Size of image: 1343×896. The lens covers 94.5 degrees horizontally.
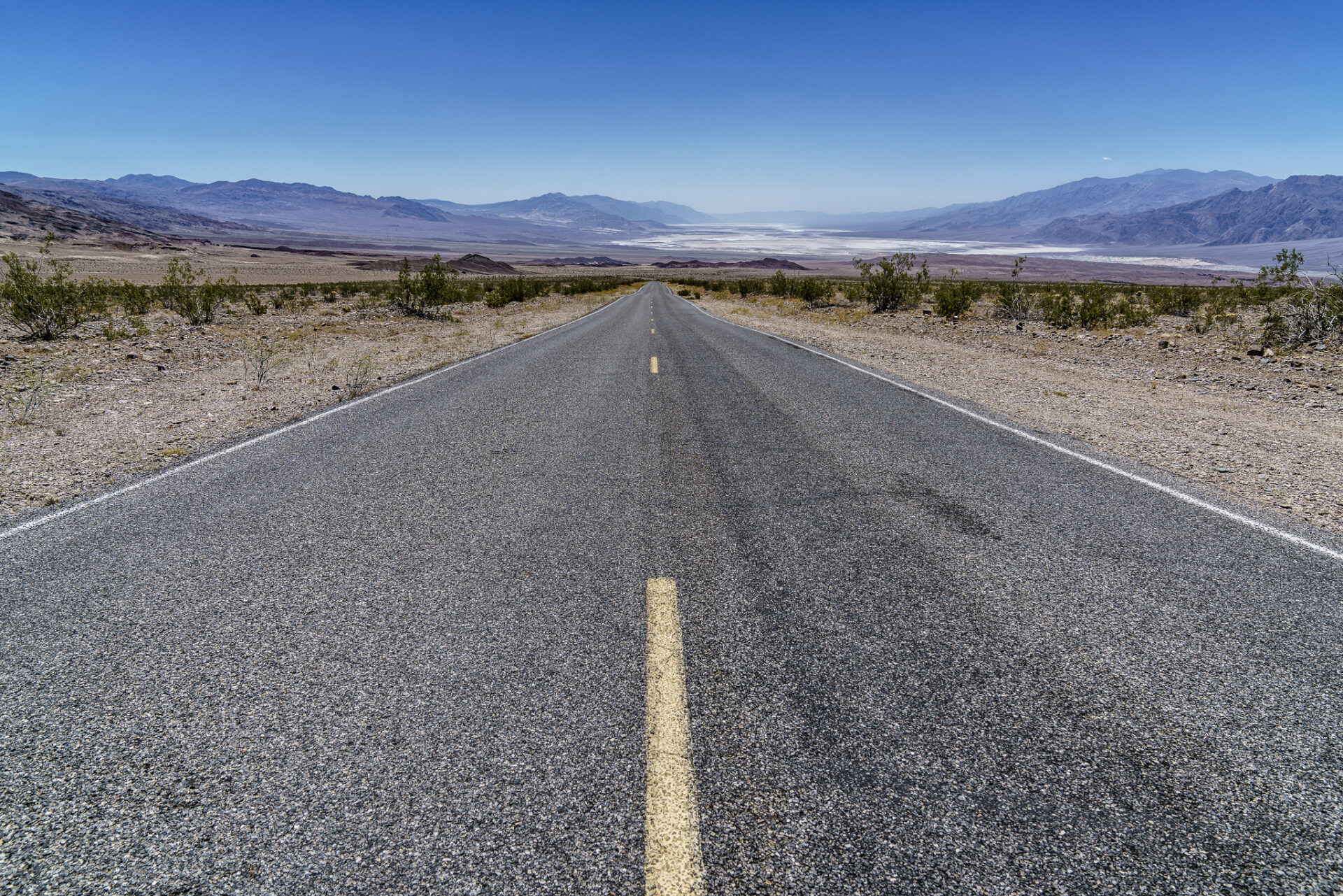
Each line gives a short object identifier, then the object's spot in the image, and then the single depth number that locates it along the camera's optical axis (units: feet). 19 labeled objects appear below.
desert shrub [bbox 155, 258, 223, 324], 62.69
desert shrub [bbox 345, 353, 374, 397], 32.27
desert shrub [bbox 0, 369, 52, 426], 26.55
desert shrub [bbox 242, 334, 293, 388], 38.29
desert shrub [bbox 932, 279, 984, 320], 76.48
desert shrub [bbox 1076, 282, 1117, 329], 62.03
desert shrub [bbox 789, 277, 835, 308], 120.78
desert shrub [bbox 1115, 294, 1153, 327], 61.05
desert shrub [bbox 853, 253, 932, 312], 89.86
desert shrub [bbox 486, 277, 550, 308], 110.63
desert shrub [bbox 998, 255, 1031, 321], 76.59
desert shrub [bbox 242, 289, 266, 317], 75.81
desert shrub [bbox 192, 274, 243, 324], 63.10
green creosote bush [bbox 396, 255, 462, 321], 81.82
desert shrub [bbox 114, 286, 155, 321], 63.67
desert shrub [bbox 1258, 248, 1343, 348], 40.70
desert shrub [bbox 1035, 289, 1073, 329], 64.64
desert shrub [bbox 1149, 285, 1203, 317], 77.41
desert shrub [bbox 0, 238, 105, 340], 43.14
